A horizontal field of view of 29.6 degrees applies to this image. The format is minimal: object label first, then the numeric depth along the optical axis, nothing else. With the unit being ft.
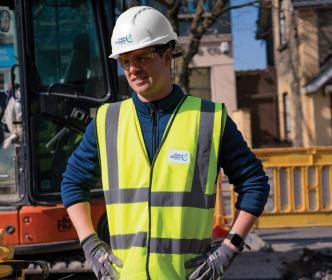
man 7.52
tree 29.32
